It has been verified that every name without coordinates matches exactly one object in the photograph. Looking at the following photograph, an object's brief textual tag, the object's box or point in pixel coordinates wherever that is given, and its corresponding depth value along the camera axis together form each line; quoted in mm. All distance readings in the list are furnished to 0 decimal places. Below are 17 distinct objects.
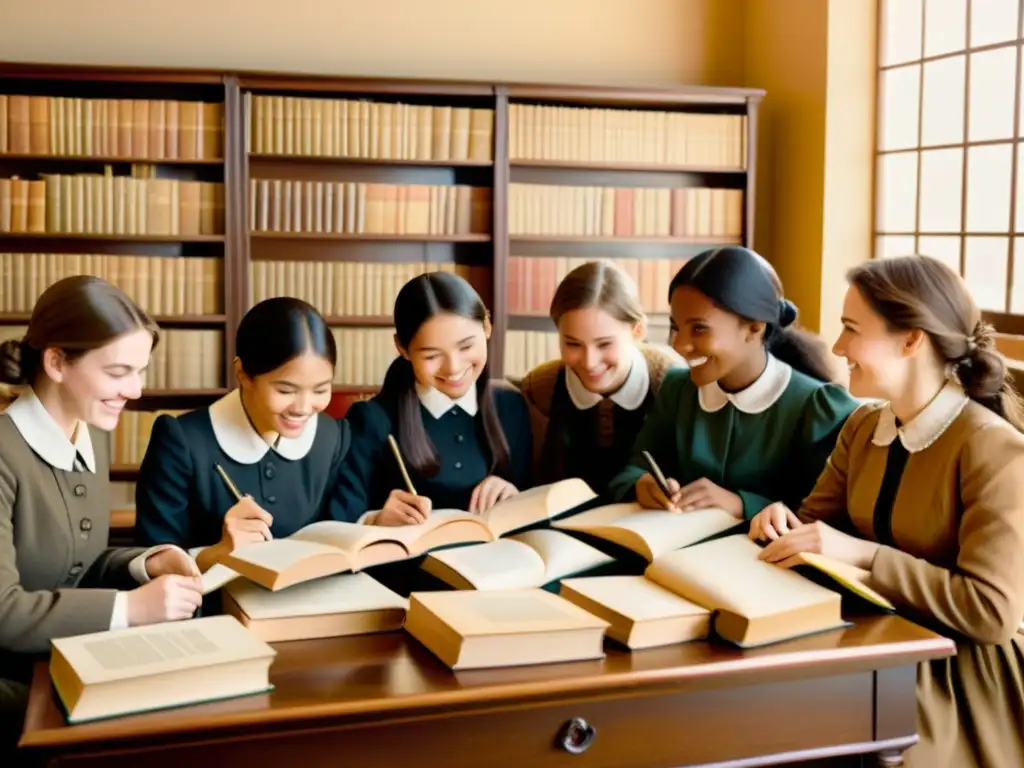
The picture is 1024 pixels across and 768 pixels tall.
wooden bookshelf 4914
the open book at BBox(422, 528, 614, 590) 1717
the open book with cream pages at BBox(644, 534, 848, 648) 1533
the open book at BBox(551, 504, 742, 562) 1842
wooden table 1276
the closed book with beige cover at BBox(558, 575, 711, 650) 1521
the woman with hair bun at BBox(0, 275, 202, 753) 1756
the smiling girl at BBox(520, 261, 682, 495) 2480
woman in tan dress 1701
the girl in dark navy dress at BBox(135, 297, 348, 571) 2096
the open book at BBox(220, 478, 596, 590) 1578
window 4500
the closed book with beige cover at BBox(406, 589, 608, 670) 1429
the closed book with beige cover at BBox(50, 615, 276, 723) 1260
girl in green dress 2232
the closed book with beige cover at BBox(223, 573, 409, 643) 1539
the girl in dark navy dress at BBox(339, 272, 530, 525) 2350
